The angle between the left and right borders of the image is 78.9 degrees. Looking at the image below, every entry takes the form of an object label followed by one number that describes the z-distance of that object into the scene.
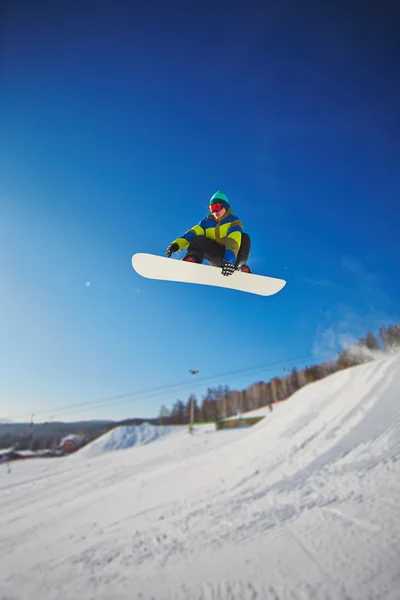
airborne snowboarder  4.10
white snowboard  4.84
